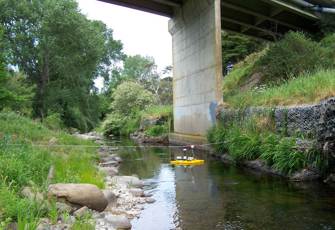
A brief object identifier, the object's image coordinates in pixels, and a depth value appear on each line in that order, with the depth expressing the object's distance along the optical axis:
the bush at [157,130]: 28.03
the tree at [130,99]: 39.56
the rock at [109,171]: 11.35
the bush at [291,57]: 18.87
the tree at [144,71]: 53.81
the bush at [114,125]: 39.91
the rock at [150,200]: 8.37
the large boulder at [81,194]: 6.43
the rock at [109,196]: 7.63
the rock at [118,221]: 6.31
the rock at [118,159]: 15.33
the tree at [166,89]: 48.09
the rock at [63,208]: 5.97
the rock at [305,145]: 10.23
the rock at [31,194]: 5.78
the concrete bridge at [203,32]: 19.52
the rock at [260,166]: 11.45
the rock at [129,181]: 9.98
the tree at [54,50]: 30.69
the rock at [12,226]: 4.72
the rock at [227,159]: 14.20
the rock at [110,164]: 13.62
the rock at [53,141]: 13.68
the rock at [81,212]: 6.06
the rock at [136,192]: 8.87
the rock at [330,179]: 9.67
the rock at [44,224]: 5.07
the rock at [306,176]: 10.17
